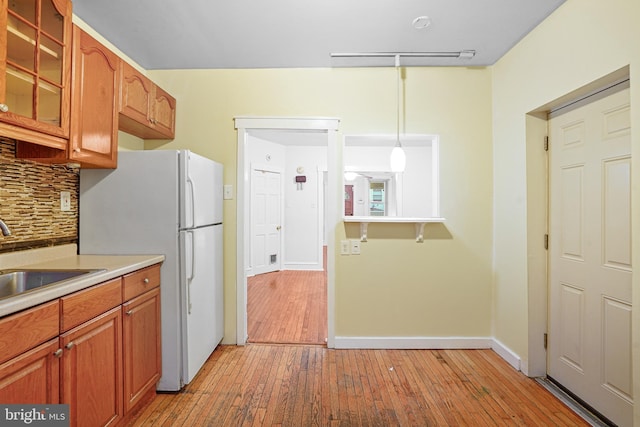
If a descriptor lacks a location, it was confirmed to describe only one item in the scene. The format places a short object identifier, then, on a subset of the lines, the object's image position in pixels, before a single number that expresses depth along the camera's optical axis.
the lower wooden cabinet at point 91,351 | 1.07
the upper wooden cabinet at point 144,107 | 2.00
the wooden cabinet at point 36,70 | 1.28
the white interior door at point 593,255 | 1.63
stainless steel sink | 1.49
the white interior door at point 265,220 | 5.32
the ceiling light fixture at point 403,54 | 2.39
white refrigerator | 1.94
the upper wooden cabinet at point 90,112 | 1.61
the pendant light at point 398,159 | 2.36
